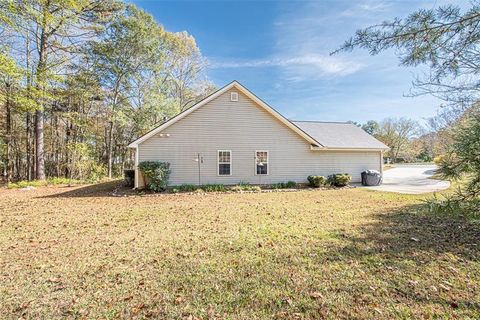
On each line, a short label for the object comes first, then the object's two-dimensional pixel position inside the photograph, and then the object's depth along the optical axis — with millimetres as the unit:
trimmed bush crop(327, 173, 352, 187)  14000
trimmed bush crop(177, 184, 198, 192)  12042
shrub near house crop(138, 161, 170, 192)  11375
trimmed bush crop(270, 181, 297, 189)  13523
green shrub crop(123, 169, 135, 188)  13443
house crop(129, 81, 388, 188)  12609
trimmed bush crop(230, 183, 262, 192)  12484
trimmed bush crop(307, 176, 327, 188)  13641
